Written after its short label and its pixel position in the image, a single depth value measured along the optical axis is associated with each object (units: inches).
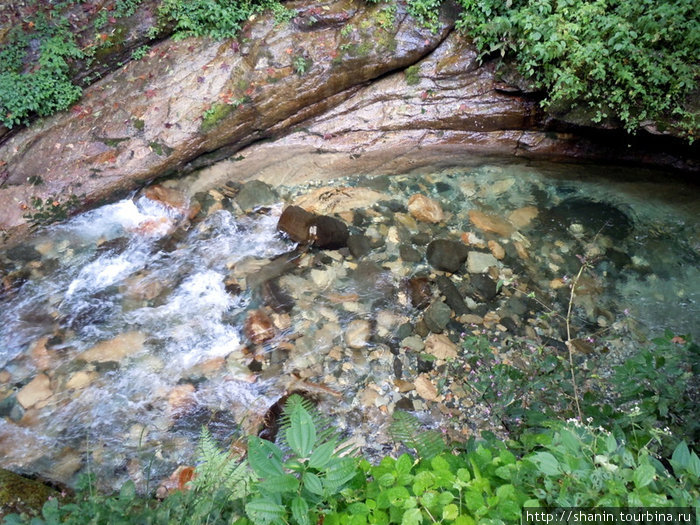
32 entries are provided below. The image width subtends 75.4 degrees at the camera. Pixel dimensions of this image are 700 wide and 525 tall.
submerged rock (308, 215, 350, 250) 250.2
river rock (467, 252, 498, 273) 239.5
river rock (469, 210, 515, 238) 257.8
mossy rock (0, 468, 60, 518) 120.3
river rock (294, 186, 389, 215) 270.7
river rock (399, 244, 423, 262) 246.0
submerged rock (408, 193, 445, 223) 263.9
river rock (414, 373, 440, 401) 188.4
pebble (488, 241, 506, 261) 245.6
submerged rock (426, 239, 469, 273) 238.5
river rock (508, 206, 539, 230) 262.1
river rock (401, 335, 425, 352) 206.7
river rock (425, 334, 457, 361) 202.2
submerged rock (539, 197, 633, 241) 257.9
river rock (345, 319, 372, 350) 209.9
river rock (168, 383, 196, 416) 188.7
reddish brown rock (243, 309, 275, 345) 213.2
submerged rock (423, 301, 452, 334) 214.9
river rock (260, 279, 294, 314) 224.5
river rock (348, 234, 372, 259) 249.3
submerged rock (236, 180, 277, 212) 274.7
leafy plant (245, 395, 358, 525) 70.4
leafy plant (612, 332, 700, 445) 106.8
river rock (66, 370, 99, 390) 196.2
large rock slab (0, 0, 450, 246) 261.3
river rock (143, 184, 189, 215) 266.5
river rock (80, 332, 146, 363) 206.4
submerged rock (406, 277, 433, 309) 223.9
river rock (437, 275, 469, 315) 221.8
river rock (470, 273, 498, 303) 226.7
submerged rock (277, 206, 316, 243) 252.2
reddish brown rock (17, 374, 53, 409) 190.9
